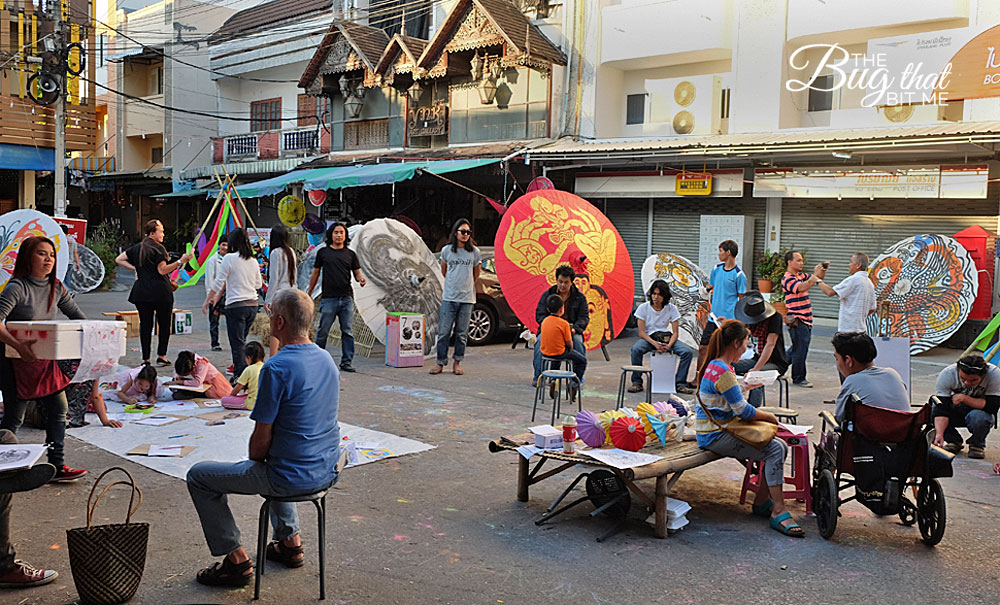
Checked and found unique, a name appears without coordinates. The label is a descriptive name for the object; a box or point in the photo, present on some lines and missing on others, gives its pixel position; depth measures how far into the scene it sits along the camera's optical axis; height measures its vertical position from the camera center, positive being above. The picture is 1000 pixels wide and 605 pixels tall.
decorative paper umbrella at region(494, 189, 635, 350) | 9.53 +0.10
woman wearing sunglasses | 10.81 -0.34
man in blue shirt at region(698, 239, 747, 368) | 9.81 -0.13
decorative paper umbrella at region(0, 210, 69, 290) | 10.06 +0.17
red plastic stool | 5.56 -1.29
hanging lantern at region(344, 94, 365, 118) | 23.48 +4.05
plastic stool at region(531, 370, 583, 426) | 7.97 -1.14
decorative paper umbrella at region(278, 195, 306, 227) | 20.59 +1.04
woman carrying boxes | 5.48 -0.70
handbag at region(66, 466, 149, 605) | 3.87 -1.37
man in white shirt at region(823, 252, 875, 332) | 10.03 -0.23
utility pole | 19.95 +2.87
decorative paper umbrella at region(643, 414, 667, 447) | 5.48 -0.98
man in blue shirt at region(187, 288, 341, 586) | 4.00 -0.85
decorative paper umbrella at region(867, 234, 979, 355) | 12.60 -0.15
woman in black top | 9.77 -0.33
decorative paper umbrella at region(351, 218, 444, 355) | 11.60 -0.21
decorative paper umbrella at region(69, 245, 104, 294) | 17.80 -0.50
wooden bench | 4.95 -1.14
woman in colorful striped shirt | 5.24 -0.85
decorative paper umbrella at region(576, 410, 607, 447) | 5.40 -1.00
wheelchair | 4.91 -1.04
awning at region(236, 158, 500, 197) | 16.84 +1.68
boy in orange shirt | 8.84 -0.70
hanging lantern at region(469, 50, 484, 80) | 19.66 +4.35
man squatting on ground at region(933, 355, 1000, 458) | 6.97 -0.97
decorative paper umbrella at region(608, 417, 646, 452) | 5.31 -1.00
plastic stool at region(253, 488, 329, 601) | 4.08 -1.26
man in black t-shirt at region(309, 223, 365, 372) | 10.45 -0.27
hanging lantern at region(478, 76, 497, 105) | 19.78 +3.87
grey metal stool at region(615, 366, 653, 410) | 8.73 -1.14
